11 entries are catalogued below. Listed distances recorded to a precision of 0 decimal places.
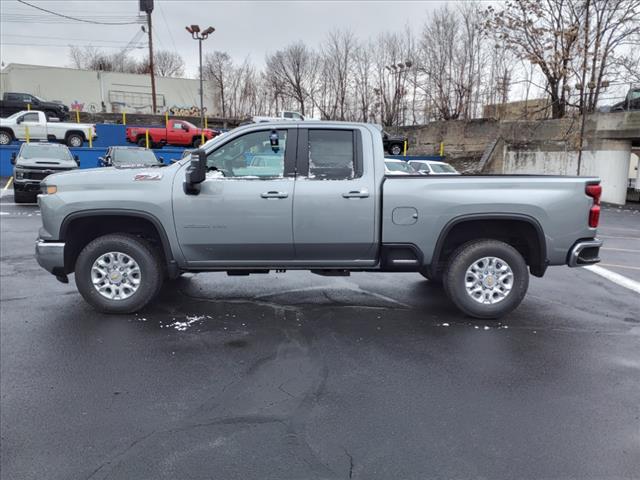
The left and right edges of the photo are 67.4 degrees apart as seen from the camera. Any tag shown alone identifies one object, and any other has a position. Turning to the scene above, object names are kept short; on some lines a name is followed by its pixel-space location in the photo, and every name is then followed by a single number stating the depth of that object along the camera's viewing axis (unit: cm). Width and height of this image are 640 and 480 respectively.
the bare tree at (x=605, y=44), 2330
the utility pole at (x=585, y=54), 2327
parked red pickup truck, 2584
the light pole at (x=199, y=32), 3303
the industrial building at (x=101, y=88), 4931
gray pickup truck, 492
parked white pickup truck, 2280
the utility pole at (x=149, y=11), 3734
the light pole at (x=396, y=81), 3784
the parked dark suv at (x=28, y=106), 3005
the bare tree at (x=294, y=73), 4772
